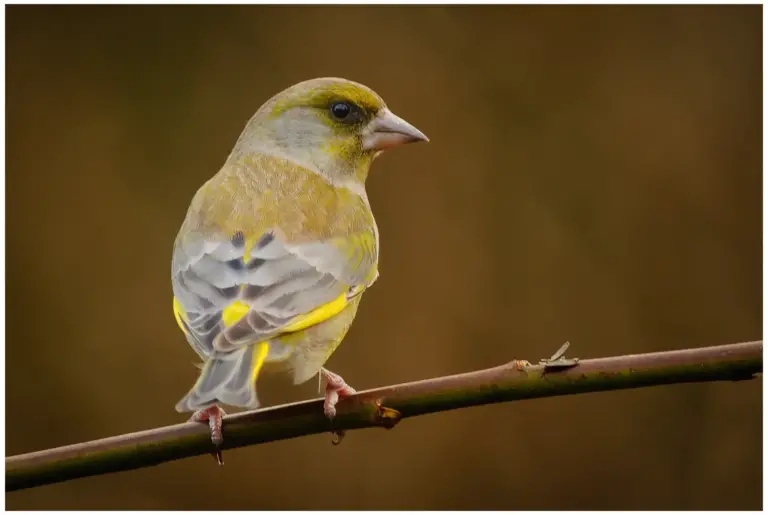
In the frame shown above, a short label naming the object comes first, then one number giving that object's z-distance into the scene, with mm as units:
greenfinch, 3028
